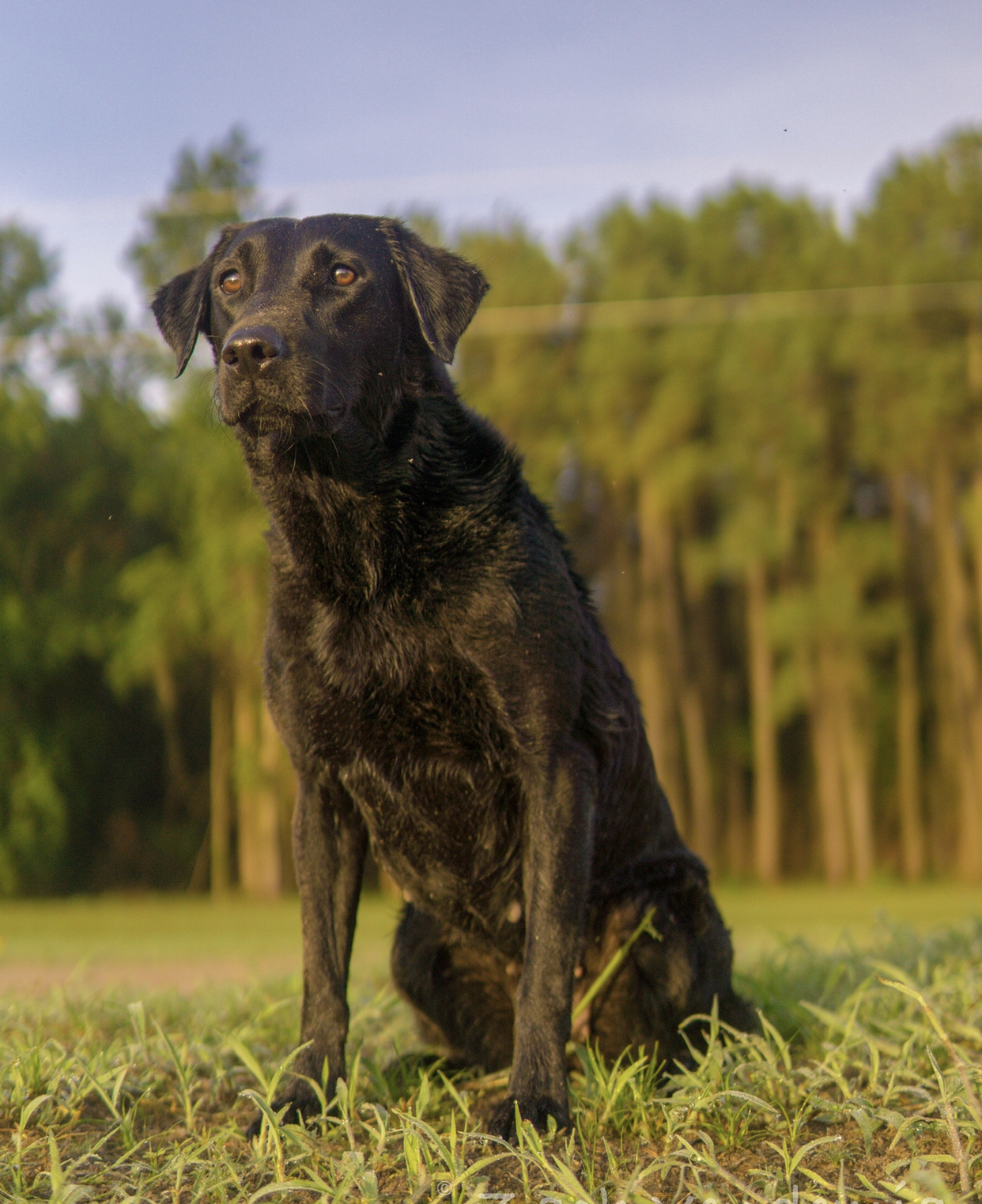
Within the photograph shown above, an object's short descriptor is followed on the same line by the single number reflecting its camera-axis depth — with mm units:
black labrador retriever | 2957
